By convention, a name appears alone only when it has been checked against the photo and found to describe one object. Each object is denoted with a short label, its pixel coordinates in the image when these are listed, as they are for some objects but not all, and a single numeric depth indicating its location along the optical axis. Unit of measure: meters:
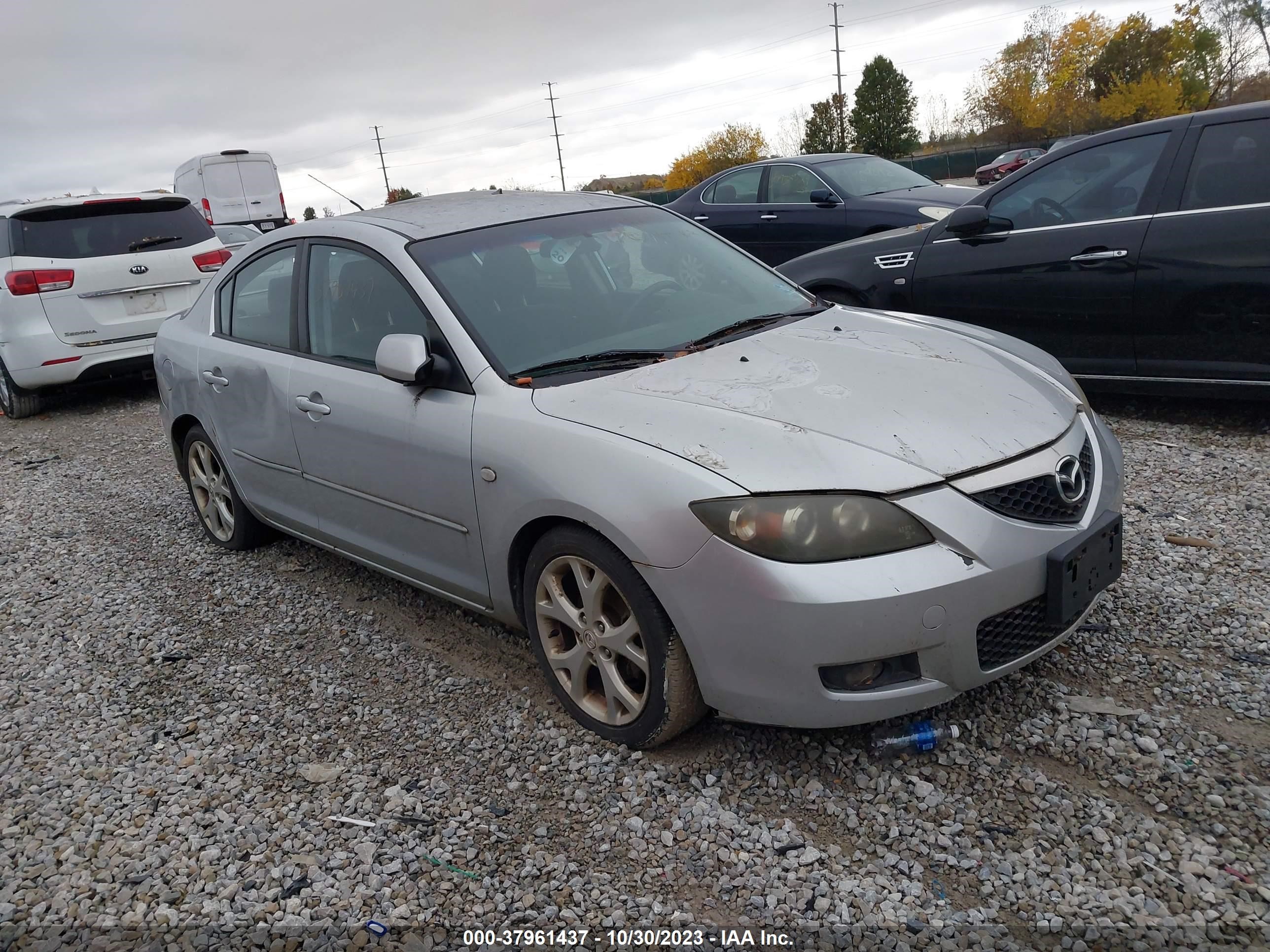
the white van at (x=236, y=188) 25.53
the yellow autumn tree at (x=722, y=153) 61.31
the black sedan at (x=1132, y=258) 4.93
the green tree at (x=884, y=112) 54.50
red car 33.25
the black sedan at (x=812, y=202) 9.38
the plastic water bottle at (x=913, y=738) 2.88
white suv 8.83
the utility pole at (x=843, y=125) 53.50
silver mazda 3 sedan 2.57
